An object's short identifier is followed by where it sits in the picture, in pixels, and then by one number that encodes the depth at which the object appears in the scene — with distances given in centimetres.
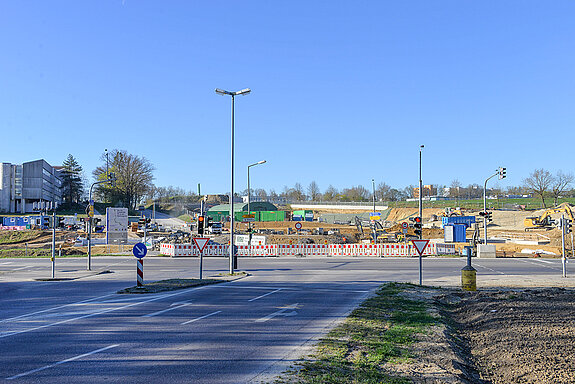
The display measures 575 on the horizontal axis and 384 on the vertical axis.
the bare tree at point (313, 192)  18312
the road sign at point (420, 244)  2200
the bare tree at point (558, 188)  10949
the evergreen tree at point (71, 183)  12294
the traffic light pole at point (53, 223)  2773
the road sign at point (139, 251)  2055
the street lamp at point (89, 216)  3217
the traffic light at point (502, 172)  3862
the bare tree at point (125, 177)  10806
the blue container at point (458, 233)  5706
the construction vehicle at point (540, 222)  7225
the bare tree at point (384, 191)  18700
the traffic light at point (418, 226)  2938
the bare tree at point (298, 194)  18325
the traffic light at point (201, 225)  2703
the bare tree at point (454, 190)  16996
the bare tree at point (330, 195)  19212
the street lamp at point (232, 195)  2747
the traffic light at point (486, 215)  4076
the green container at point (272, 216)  10194
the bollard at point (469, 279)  1914
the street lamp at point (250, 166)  4486
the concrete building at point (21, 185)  9975
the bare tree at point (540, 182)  11207
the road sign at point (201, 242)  2457
